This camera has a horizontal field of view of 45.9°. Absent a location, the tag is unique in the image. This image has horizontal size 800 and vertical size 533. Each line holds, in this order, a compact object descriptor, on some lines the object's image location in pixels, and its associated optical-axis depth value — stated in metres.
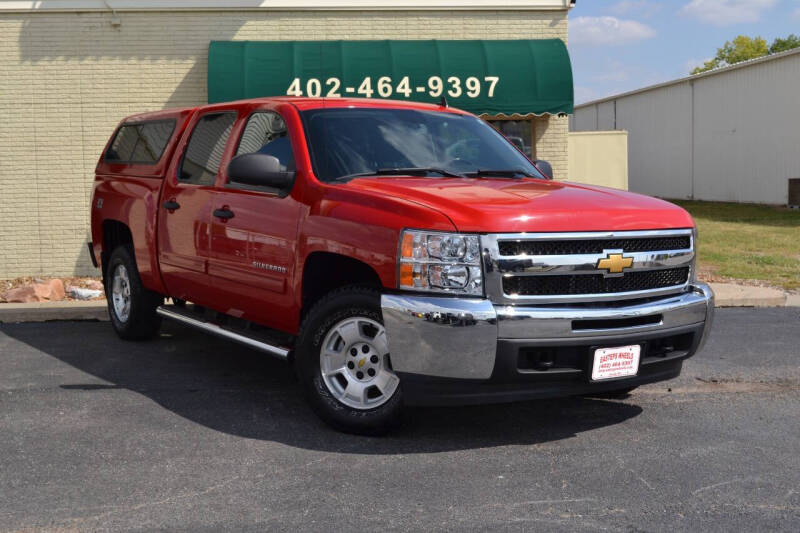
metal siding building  29.48
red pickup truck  4.79
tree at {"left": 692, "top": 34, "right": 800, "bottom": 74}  76.00
